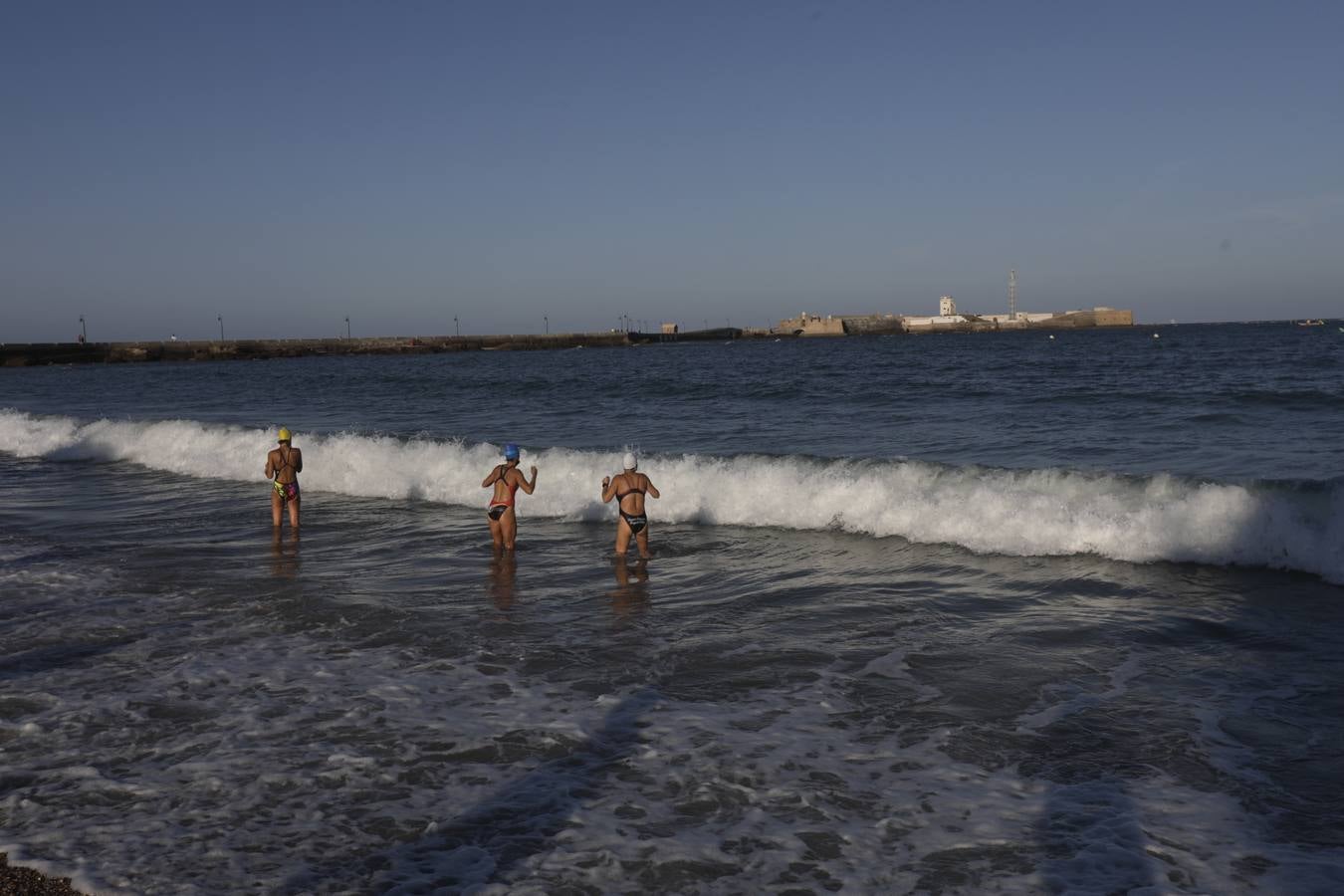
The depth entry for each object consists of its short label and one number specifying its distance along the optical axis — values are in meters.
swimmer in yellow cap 14.63
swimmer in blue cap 12.73
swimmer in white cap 12.36
